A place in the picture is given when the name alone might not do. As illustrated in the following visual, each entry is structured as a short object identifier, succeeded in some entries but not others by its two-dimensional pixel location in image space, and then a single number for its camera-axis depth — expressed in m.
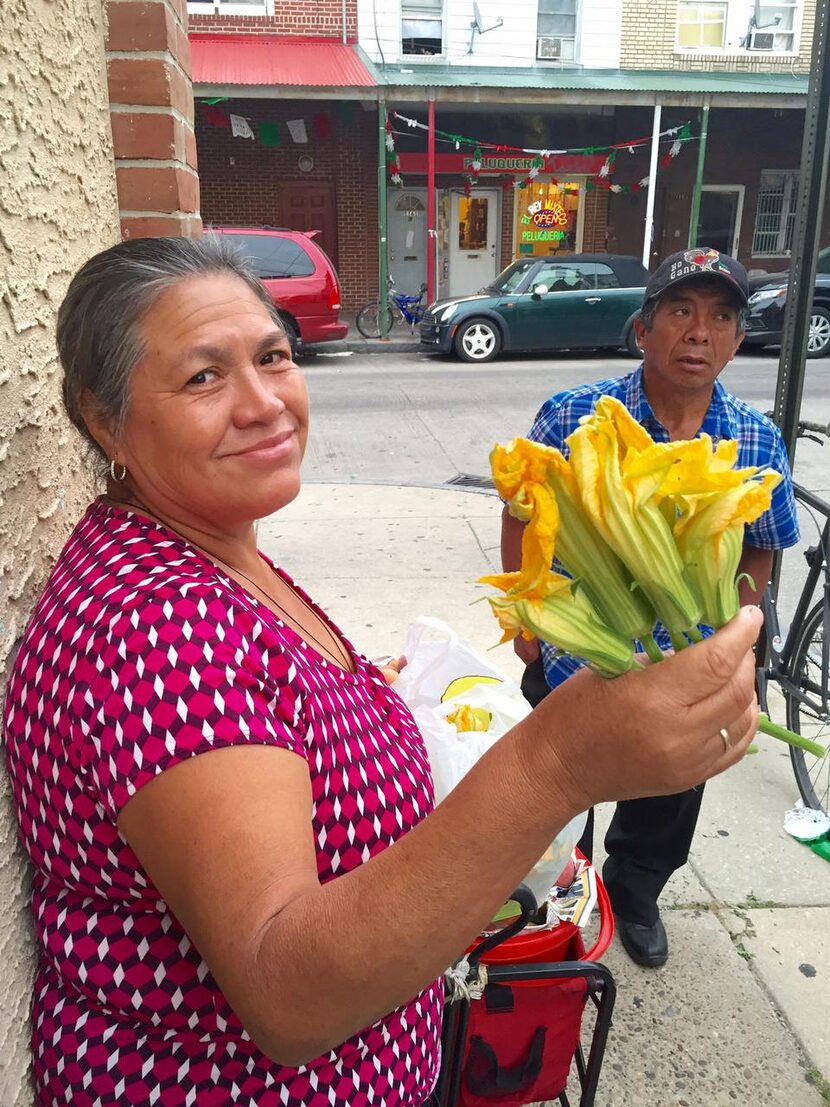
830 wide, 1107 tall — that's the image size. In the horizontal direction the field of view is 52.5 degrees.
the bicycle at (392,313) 15.55
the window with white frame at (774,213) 18.58
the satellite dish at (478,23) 16.27
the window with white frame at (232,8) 15.76
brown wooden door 17.39
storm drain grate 7.16
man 2.31
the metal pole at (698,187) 15.50
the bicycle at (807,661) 3.14
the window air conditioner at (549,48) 16.78
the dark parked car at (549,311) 12.98
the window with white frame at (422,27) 16.27
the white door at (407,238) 17.69
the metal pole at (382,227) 14.67
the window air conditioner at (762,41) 17.11
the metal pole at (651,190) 15.77
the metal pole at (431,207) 14.88
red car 12.36
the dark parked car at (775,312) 12.97
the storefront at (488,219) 17.64
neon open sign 18.09
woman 0.84
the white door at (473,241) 17.89
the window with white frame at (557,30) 16.58
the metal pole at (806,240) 3.22
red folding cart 1.61
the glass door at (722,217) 18.55
